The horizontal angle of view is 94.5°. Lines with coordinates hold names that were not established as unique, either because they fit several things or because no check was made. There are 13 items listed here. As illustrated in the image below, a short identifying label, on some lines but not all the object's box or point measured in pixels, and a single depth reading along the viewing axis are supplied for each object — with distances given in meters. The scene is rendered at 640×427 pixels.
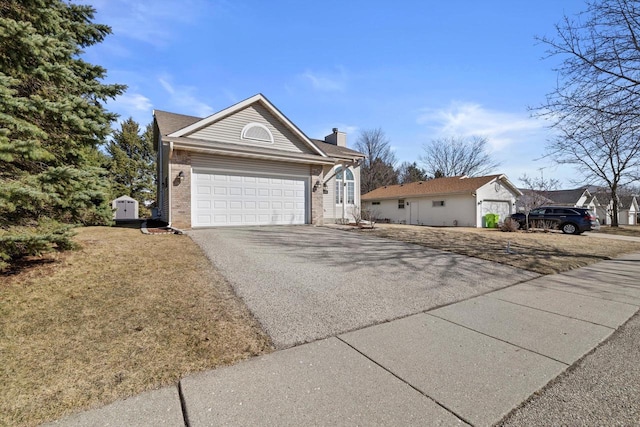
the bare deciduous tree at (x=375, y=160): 42.03
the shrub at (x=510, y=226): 17.97
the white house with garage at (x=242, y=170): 10.85
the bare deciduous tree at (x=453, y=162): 40.69
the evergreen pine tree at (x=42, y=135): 4.19
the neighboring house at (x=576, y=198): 37.69
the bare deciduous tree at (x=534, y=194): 22.72
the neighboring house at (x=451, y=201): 23.34
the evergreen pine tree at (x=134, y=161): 32.34
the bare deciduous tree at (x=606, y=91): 8.45
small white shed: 26.50
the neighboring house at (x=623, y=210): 39.13
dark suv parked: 17.91
